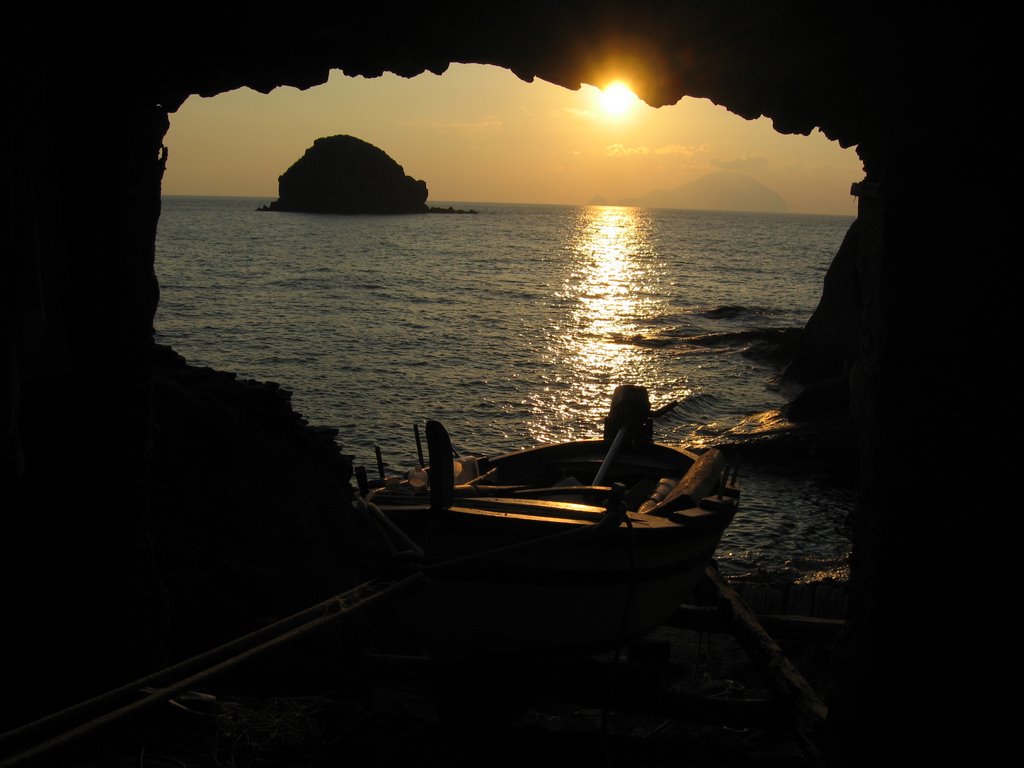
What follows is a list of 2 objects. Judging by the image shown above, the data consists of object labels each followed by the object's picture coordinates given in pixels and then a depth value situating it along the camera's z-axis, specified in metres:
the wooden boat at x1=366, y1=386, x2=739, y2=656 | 5.59
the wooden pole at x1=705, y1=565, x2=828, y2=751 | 5.97
